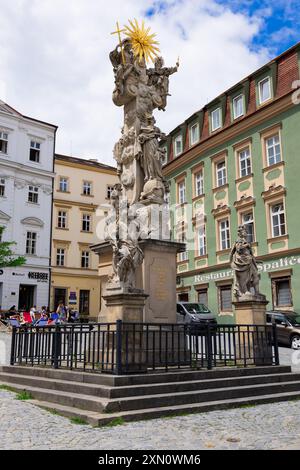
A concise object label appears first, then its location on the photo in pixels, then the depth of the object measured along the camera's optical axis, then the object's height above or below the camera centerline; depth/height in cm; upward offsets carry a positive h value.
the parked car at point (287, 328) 1822 +10
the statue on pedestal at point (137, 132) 1077 +473
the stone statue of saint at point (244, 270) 1138 +143
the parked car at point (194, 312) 2223 +93
